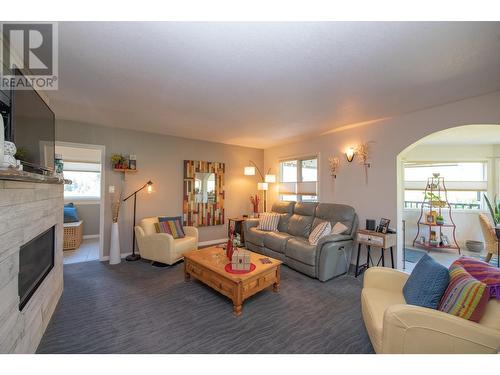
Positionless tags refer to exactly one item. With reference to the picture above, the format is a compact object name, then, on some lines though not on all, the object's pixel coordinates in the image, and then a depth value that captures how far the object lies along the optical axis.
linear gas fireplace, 1.47
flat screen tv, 1.38
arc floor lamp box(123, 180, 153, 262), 3.76
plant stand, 4.49
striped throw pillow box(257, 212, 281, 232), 4.22
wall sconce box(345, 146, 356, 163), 3.68
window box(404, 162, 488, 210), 4.71
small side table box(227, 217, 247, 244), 4.83
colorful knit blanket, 1.24
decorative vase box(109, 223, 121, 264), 3.58
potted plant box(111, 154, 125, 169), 3.73
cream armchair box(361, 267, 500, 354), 1.16
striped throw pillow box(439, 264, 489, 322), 1.22
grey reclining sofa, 2.96
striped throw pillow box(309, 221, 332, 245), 3.21
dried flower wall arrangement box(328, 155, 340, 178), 3.97
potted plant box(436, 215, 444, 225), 4.41
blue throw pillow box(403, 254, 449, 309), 1.43
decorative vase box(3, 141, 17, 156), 1.13
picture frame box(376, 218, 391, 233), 3.06
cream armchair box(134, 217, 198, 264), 3.38
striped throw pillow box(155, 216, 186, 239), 3.70
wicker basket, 4.32
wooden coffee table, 2.18
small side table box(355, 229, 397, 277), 2.91
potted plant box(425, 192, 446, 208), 4.56
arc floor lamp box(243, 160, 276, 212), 5.05
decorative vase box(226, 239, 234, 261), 2.70
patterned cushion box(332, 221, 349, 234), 3.23
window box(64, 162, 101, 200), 5.54
